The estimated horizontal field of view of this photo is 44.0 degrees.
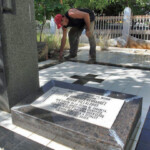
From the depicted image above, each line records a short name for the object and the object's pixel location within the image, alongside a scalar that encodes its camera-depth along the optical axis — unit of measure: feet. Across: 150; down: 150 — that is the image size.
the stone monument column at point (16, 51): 7.66
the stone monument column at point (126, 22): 32.63
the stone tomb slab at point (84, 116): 5.64
